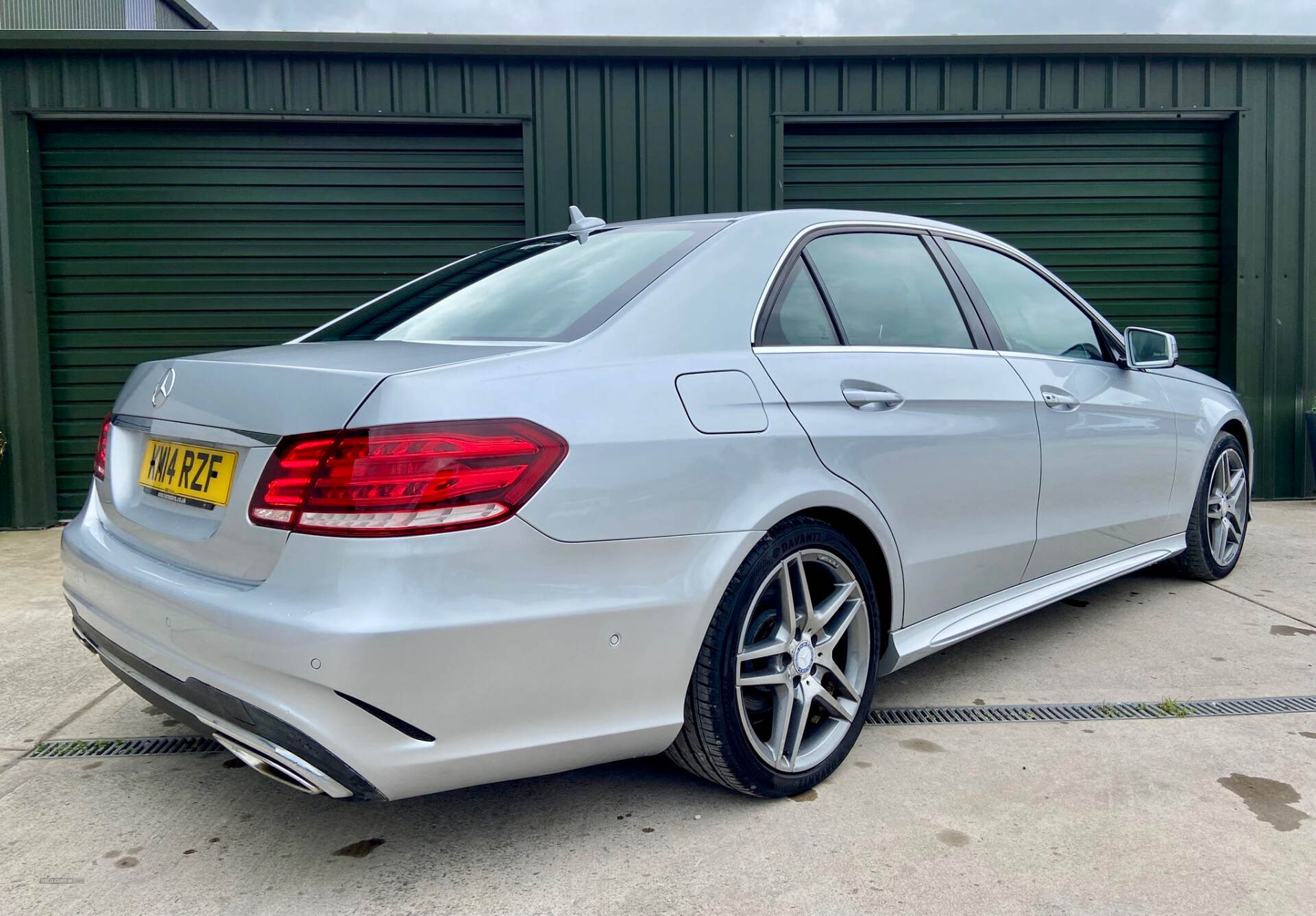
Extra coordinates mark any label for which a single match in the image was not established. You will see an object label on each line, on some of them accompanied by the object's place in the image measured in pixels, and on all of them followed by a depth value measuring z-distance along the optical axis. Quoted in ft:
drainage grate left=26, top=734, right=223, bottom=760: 8.99
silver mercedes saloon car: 5.76
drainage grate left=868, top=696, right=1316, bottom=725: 9.52
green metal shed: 20.90
